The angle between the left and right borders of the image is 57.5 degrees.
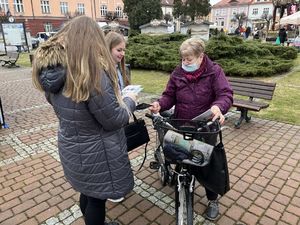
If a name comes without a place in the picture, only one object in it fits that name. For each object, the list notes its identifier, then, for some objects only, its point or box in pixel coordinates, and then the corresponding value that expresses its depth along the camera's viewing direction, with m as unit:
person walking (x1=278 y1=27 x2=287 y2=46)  20.28
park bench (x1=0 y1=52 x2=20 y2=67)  14.98
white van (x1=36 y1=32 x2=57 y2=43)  35.24
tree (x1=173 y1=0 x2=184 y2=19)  50.72
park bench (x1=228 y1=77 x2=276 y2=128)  5.21
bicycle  1.92
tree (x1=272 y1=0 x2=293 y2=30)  25.35
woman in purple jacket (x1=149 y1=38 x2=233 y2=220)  2.35
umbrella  14.89
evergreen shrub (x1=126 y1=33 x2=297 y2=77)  9.90
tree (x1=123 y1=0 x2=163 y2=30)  42.91
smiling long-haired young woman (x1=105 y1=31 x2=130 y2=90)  2.75
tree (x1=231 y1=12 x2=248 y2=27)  66.44
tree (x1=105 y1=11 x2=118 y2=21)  52.76
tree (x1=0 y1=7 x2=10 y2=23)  39.74
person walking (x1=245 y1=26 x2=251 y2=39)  33.18
